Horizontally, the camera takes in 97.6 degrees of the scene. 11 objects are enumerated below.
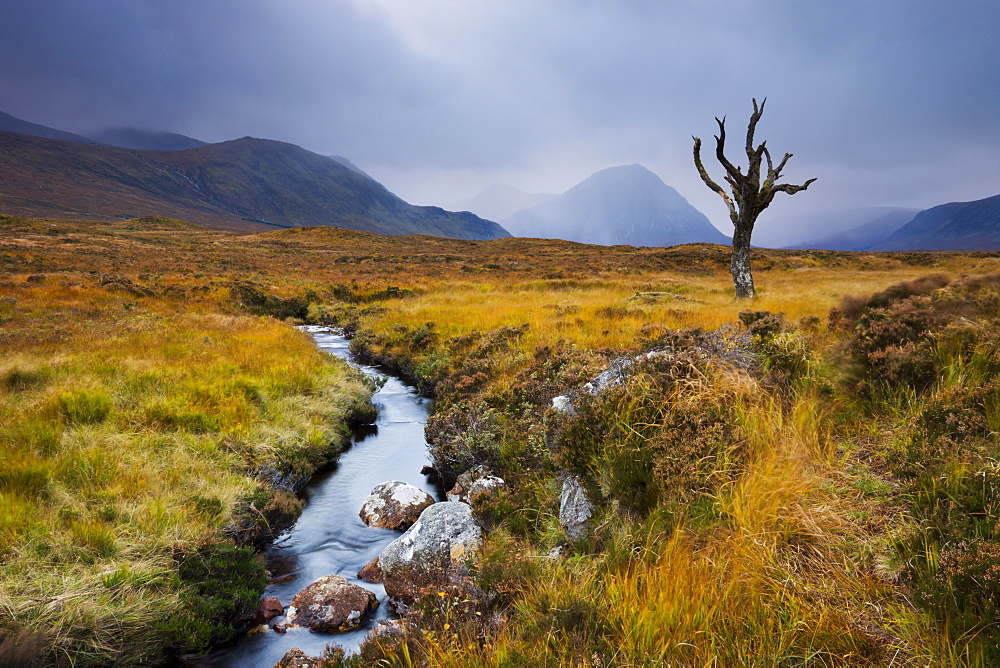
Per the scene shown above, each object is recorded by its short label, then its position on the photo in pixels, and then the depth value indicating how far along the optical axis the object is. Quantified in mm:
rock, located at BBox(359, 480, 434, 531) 6770
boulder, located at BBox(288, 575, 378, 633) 4773
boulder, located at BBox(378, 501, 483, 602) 4918
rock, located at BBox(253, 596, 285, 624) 4828
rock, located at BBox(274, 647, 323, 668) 3908
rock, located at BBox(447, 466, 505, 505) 6102
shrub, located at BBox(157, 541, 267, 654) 4121
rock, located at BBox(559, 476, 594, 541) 4324
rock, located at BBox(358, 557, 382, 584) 5605
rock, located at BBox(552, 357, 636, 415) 5535
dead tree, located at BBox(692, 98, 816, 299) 18844
